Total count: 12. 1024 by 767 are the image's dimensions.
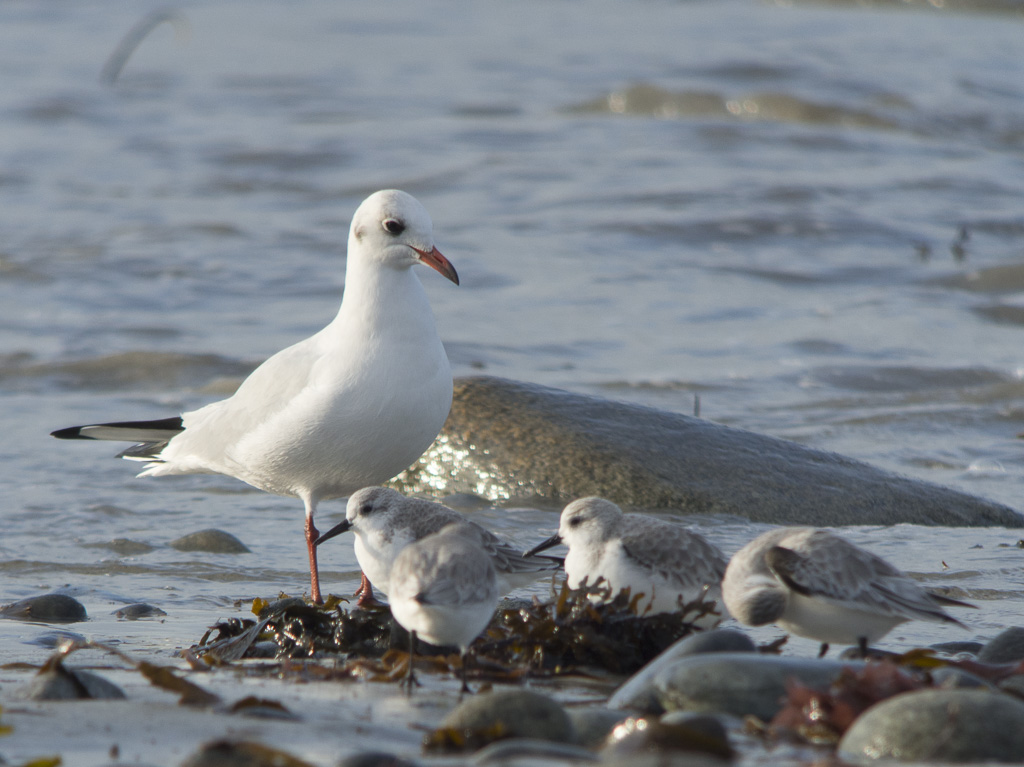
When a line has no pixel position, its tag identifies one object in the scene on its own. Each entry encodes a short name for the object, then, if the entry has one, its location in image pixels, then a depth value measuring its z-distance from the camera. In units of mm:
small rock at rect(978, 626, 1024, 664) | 8391
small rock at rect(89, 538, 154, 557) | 12781
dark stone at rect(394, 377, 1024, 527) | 13375
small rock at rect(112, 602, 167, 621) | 10422
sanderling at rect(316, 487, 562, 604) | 8656
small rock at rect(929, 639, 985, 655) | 8844
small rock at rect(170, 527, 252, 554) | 12656
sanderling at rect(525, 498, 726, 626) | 8742
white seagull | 10187
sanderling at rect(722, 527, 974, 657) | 7828
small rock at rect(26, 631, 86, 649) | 9297
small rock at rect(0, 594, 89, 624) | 10227
